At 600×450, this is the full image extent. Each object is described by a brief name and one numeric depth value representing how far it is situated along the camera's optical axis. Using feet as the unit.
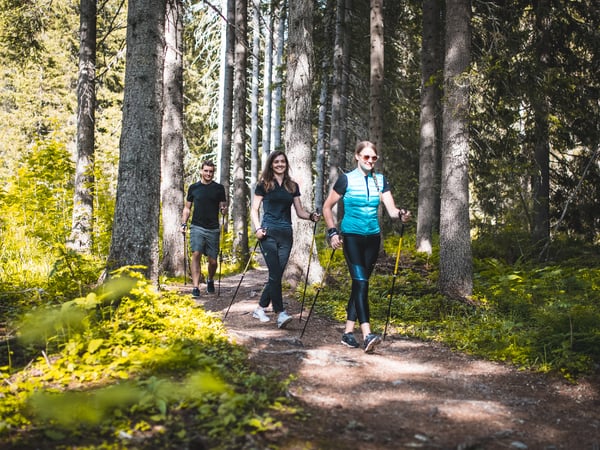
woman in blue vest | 19.10
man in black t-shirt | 30.14
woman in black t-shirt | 22.21
